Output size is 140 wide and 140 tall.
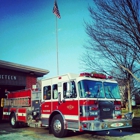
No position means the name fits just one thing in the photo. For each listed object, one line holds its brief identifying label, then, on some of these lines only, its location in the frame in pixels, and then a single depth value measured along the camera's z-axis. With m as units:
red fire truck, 7.41
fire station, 16.39
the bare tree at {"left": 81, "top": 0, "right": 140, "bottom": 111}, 9.70
